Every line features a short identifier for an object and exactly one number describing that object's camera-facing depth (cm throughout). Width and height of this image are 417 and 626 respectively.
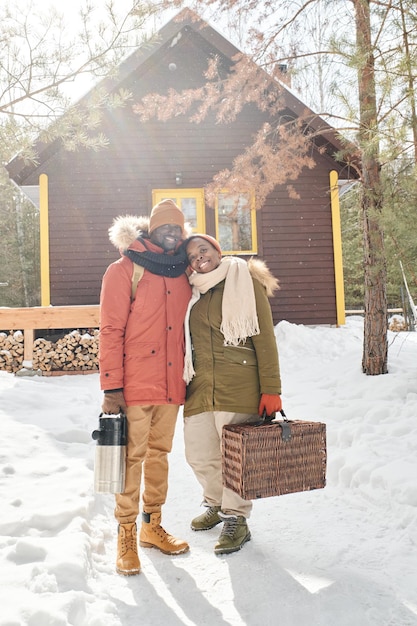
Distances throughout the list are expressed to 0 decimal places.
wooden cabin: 973
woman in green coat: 288
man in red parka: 268
